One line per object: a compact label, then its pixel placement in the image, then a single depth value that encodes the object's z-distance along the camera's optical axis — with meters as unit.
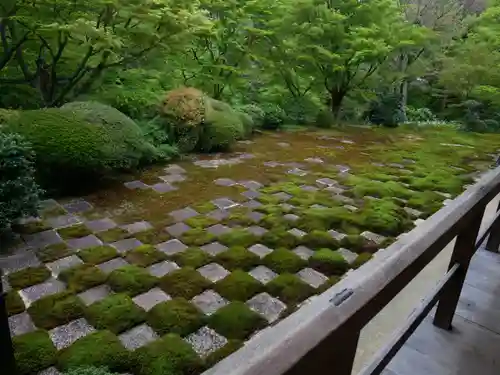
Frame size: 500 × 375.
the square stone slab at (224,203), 3.87
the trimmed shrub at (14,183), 2.86
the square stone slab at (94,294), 2.33
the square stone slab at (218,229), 3.32
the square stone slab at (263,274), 2.70
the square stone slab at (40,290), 2.31
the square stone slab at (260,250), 3.02
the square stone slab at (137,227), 3.23
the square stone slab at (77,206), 3.54
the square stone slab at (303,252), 3.03
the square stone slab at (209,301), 2.35
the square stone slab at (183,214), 3.54
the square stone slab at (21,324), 2.04
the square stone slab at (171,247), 2.95
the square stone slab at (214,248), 2.99
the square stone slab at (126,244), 2.93
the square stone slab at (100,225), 3.22
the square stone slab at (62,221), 3.24
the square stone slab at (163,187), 4.16
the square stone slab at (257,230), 3.34
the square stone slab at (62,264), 2.60
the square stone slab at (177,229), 3.23
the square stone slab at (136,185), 4.17
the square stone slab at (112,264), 2.65
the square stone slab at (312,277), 2.69
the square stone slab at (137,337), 2.03
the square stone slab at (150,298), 2.34
